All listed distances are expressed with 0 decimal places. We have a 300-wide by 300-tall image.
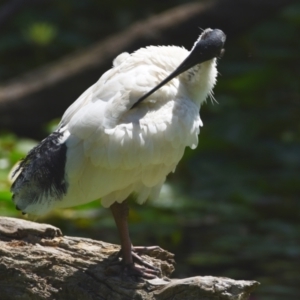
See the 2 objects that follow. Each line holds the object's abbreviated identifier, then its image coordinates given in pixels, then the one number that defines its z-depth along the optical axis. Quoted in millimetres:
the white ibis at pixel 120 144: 8992
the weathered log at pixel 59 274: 9187
